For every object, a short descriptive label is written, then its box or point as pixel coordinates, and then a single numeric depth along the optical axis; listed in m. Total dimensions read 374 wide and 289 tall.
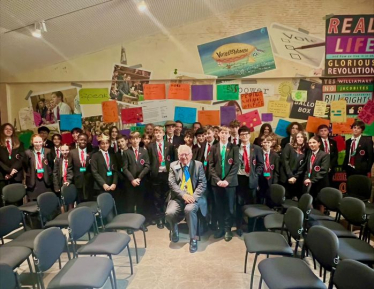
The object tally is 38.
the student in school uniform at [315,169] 4.08
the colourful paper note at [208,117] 5.92
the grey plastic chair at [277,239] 2.65
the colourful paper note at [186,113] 5.93
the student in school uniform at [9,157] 4.48
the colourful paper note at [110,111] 5.95
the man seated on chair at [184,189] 3.82
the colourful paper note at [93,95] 5.93
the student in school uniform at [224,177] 3.95
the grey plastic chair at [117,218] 3.32
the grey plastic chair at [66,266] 2.21
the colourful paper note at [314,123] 5.77
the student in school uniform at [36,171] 4.30
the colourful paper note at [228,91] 5.82
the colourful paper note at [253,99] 5.81
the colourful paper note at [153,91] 5.89
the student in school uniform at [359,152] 4.64
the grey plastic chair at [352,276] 1.79
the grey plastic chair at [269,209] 3.59
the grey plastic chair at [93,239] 2.76
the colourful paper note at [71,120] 5.97
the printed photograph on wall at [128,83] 5.87
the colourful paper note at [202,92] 5.85
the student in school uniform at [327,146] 4.81
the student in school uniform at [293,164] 4.25
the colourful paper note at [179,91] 5.88
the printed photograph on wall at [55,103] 5.95
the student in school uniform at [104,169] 4.18
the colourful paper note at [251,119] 5.86
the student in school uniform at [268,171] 4.24
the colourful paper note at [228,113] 5.87
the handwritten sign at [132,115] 5.93
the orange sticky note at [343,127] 5.75
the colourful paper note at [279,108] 5.80
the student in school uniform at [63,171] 4.29
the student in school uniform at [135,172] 4.30
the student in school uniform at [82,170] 4.34
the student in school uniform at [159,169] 4.45
